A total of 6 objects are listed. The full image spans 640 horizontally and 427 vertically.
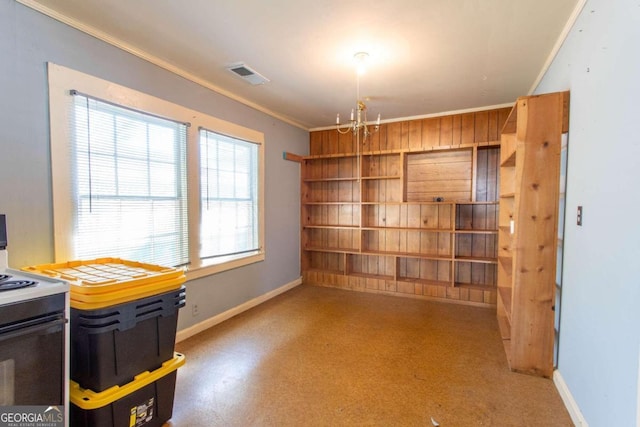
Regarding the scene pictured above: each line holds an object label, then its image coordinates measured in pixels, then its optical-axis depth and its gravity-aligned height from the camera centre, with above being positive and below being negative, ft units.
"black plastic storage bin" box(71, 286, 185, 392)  4.62 -2.32
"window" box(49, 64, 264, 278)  6.63 +0.65
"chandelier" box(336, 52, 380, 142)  7.98 +3.96
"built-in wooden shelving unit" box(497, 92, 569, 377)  7.02 -0.65
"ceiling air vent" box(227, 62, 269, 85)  8.73 +4.00
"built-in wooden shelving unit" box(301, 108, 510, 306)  12.82 -0.15
